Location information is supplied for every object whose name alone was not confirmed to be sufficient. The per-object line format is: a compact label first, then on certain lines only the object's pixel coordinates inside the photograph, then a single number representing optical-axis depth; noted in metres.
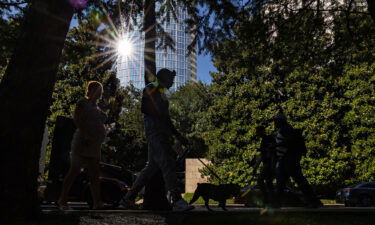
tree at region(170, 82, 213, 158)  42.50
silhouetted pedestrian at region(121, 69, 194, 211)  5.14
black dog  6.59
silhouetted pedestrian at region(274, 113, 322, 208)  6.86
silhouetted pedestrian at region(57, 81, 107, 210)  4.85
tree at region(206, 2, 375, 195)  21.28
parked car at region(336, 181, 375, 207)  17.23
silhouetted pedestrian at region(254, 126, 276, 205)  8.11
